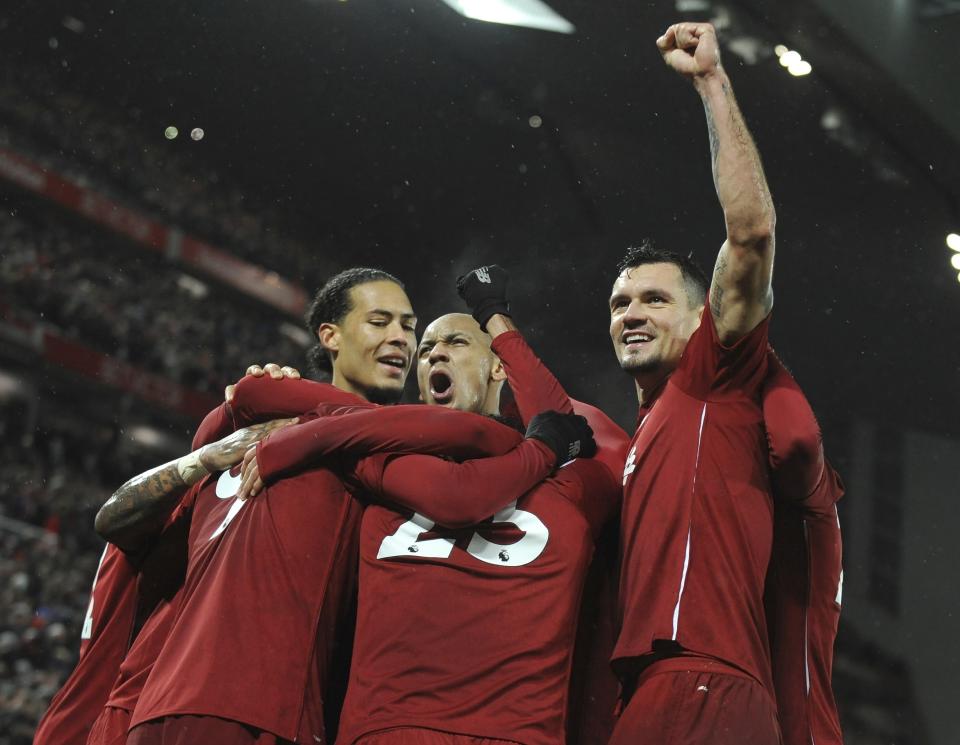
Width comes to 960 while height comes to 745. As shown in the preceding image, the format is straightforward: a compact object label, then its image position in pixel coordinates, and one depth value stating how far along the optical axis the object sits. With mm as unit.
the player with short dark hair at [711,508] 4273
